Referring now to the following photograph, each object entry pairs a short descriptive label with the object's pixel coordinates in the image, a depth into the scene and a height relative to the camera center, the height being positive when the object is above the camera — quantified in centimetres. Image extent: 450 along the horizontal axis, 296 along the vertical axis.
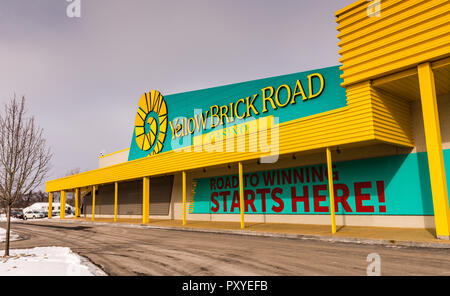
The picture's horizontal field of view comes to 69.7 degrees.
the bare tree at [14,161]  995 +128
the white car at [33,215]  4432 -173
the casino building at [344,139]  1123 +248
